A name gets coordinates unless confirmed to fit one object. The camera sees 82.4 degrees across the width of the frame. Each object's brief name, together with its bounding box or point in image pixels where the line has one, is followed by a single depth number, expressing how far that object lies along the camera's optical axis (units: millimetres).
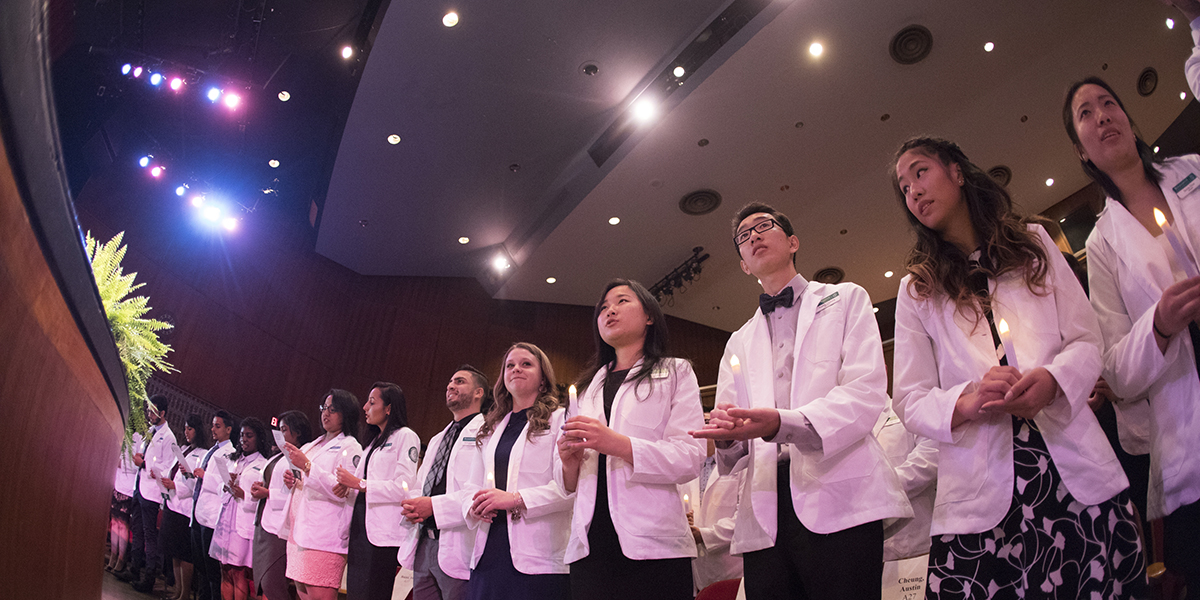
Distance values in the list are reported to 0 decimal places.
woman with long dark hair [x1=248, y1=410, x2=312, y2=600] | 4355
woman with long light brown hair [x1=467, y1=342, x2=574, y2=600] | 2400
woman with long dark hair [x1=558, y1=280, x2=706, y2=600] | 1901
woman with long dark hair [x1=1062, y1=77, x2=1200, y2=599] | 1200
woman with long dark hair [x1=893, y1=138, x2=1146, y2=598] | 1197
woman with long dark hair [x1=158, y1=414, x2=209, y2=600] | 5507
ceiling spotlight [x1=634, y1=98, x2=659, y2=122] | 6883
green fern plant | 2145
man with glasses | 1517
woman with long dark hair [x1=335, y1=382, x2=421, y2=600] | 3668
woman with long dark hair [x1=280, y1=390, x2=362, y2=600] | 3871
